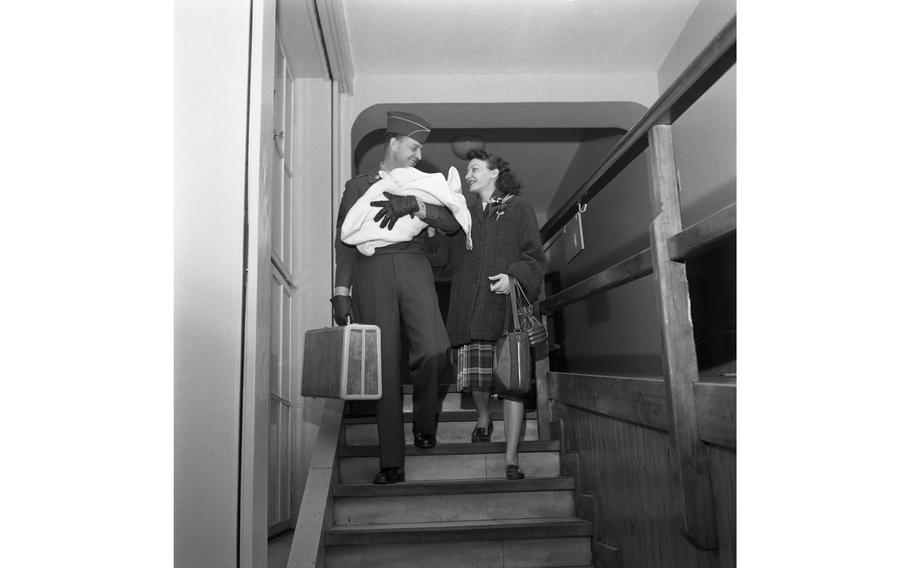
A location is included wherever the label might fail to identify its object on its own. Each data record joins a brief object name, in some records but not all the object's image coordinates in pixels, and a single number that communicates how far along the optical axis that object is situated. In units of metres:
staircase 2.64
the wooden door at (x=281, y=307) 2.97
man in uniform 2.86
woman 3.14
